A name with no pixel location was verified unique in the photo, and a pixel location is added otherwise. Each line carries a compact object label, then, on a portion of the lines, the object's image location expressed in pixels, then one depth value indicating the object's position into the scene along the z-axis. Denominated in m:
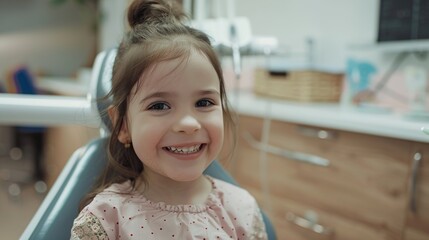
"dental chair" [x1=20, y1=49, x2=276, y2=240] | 0.82
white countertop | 1.28
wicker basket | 1.84
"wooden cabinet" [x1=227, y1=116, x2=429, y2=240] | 1.30
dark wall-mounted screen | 1.72
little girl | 0.75
